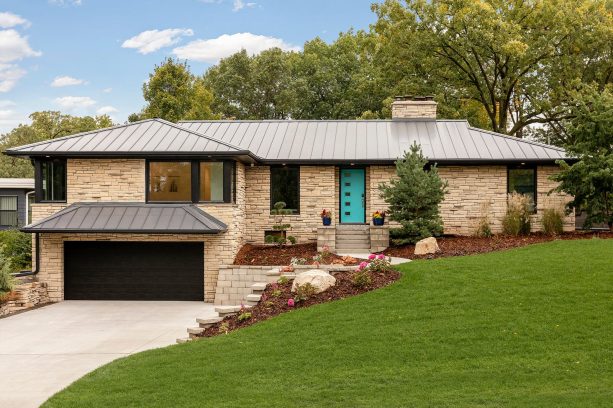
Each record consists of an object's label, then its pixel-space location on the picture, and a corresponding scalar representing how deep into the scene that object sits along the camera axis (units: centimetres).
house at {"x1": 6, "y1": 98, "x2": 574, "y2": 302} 1733
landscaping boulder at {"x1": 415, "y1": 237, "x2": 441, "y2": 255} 1655
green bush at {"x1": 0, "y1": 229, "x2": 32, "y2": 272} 2258
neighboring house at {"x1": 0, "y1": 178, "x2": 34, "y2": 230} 2716
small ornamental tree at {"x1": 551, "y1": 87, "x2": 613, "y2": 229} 1711
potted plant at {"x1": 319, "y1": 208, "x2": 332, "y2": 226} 1972
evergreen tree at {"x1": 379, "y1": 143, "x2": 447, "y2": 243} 1777
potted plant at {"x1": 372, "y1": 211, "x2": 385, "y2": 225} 1931
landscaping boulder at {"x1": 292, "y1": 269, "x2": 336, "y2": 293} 1218
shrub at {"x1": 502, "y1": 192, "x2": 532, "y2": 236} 1889
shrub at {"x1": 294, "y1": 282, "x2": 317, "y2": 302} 1181
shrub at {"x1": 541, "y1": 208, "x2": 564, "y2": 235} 1897
